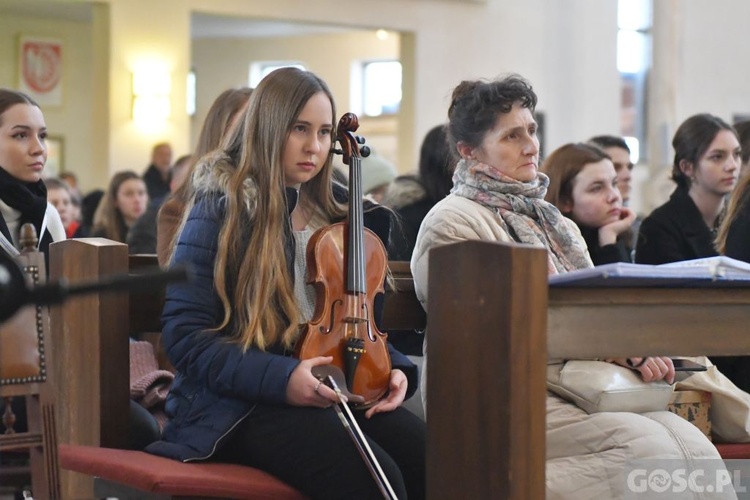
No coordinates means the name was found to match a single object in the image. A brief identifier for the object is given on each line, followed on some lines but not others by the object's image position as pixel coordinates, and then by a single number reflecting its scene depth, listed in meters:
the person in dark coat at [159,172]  14.79
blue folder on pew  3.72
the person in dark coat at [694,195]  7.35
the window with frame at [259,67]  24.78
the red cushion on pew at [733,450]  5.41
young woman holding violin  4.35
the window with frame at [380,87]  24.49
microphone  2.06
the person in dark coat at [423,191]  7.40
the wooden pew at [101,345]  4.54
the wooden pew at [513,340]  3.69
